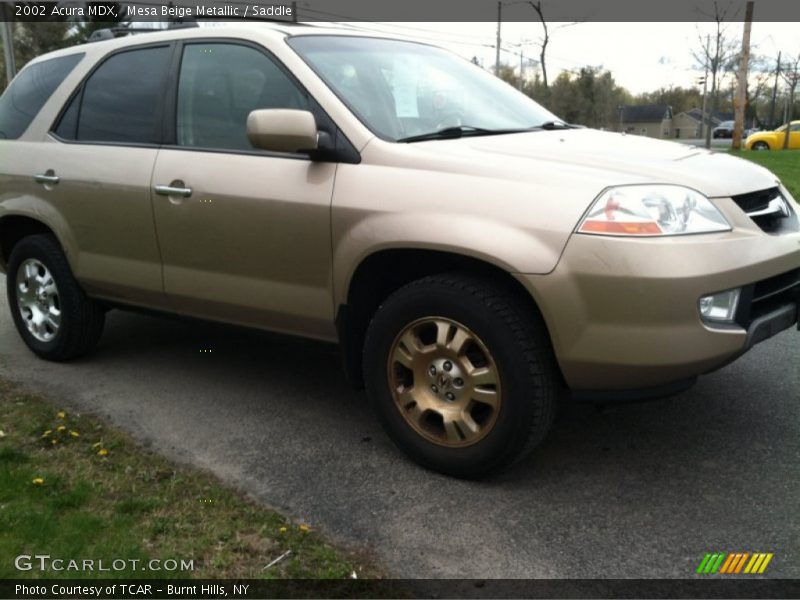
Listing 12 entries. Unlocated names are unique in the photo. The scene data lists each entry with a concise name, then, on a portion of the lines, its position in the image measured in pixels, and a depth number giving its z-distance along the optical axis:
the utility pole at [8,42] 19.18
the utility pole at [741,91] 23.17
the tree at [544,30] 31.46
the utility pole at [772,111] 69.64
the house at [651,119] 93.44
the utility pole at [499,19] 37.09
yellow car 32.84
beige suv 2.78
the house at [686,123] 100.38
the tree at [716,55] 29.89
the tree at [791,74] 37.94
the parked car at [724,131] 59.97
